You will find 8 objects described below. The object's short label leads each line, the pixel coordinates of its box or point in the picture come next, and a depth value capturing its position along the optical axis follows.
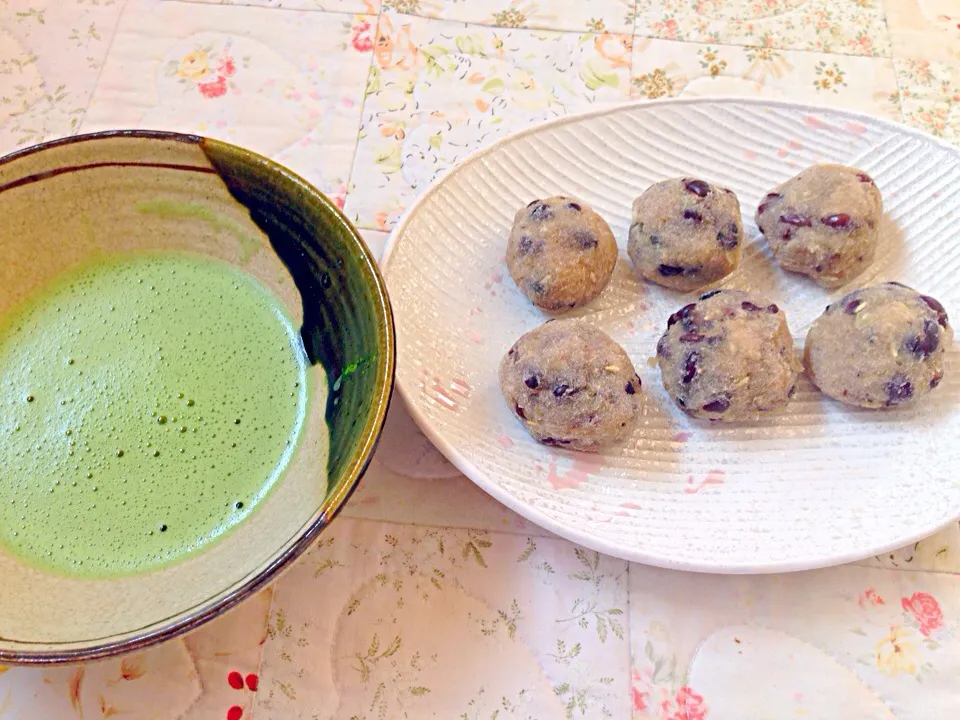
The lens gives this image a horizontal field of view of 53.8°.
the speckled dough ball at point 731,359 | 0.24
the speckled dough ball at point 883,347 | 0.24
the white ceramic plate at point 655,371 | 0.24
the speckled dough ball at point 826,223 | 0.26
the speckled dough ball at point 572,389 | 0.24
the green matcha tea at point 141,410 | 0.22
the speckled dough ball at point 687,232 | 0.26
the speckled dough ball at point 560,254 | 0.26
